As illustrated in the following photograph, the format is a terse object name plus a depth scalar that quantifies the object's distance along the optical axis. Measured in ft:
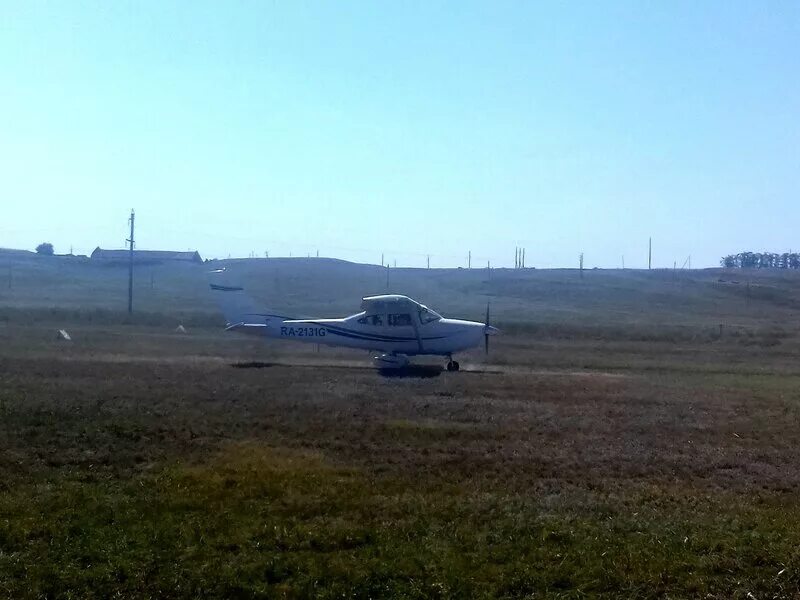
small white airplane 86.89
